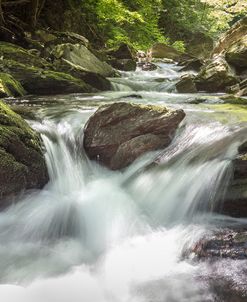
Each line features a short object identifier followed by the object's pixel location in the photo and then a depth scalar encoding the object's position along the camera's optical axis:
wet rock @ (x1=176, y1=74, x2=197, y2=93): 10.18
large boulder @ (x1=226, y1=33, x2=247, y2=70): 10.90
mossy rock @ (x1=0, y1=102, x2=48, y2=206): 4.30
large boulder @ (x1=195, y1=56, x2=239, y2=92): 10.12
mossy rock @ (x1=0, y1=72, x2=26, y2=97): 7.89
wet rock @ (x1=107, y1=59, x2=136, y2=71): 14.04
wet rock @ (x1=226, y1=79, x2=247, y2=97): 9.15
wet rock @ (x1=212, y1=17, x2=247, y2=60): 13.44
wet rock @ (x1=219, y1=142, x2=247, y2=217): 3.97
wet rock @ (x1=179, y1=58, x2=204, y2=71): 14.23
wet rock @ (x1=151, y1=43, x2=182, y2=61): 18.67
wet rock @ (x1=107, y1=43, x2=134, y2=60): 15.09
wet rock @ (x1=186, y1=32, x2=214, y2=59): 22.97
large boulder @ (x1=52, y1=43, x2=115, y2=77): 10.69
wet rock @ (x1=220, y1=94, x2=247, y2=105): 7.58
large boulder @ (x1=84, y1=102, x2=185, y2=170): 5.32
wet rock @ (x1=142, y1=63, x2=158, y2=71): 14.51
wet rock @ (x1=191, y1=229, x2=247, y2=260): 3.28
